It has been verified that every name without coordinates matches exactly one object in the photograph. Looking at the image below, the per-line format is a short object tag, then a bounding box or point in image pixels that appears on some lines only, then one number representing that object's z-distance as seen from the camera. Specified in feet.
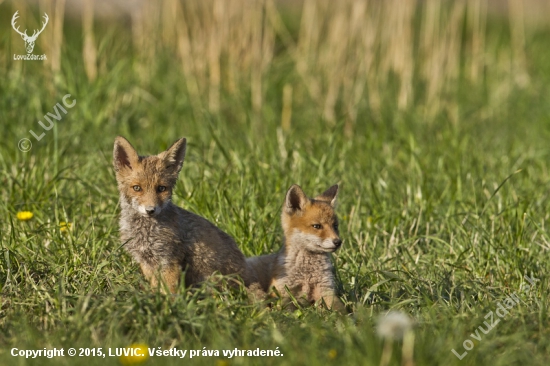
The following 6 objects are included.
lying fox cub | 33.06
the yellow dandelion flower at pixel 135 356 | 24.61
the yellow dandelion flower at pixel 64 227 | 35.28
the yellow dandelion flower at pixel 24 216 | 38.17
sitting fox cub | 31.58
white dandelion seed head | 22.29
